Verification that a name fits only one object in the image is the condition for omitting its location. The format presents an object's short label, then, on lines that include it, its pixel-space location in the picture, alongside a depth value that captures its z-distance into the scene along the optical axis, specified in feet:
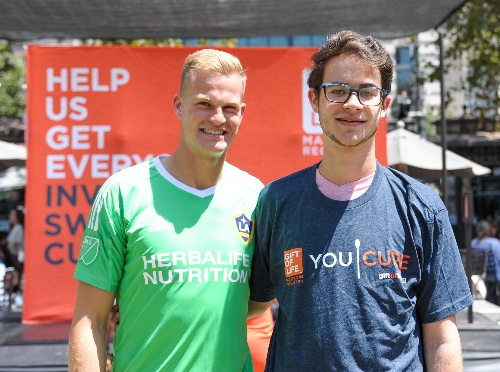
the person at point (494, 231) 43.24
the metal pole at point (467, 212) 19.62
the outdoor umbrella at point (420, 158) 27.63
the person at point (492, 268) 31.86
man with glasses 6.27
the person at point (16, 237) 34.37
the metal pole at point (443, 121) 18.21
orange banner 15.90
